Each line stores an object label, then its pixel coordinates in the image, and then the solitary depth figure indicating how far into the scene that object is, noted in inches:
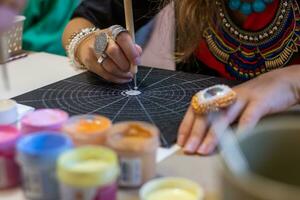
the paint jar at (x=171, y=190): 22.3
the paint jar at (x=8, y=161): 23.5
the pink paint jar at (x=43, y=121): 24.8
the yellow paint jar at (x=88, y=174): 20.1
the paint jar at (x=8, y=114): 27.7
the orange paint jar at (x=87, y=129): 23.7
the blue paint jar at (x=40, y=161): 21.7
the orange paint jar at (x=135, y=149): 23.1
